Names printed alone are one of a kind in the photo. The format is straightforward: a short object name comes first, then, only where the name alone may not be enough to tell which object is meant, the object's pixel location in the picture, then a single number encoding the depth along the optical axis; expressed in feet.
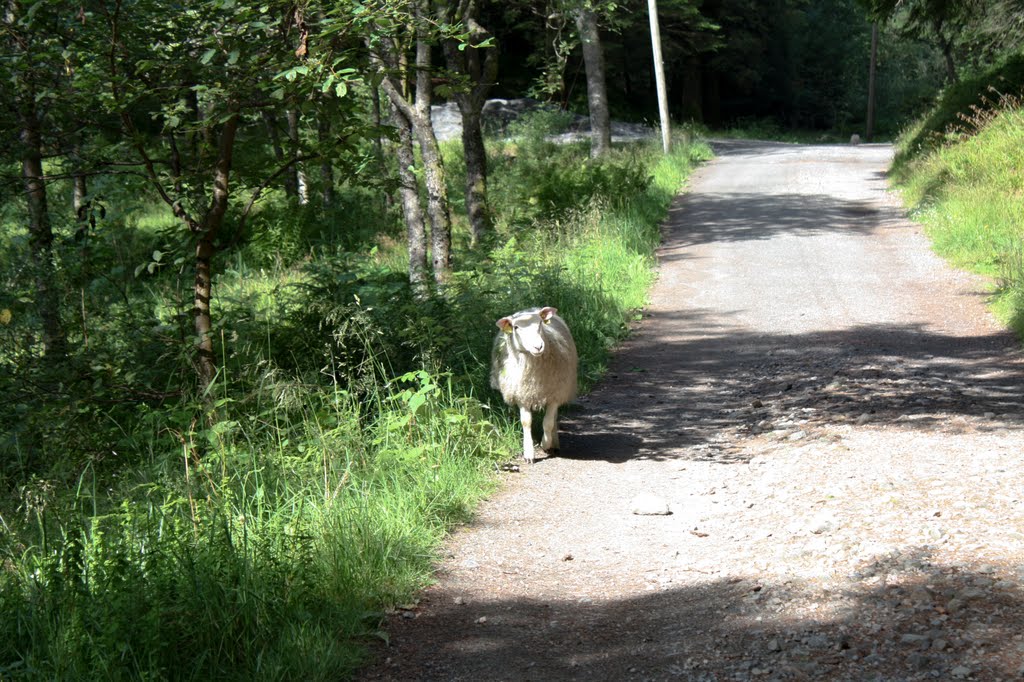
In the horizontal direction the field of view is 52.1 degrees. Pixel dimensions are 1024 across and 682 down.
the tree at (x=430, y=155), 46.14
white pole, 107.04
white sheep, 27.35
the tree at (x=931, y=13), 77.25
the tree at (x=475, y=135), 52.95
